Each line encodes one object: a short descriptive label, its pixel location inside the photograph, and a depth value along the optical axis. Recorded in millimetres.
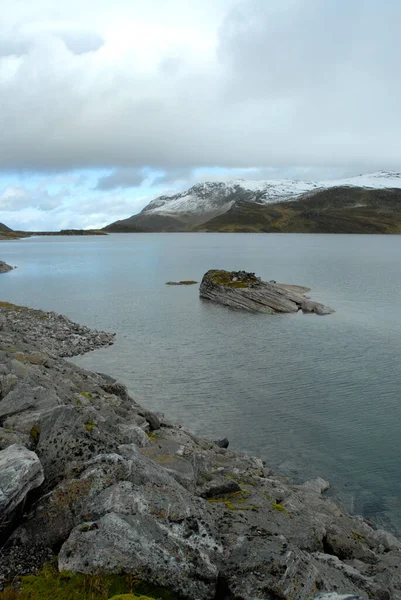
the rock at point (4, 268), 131225
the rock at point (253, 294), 70625
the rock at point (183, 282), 101375
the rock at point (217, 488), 14817
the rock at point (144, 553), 9281
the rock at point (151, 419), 23270
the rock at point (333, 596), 8195
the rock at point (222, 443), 26511
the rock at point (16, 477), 10148
